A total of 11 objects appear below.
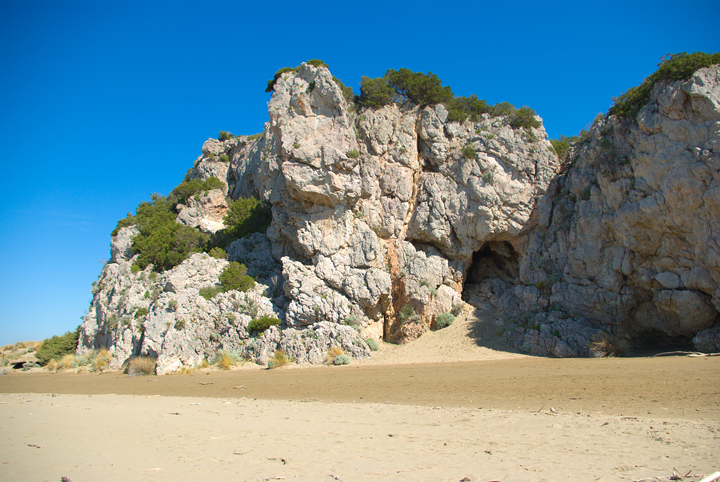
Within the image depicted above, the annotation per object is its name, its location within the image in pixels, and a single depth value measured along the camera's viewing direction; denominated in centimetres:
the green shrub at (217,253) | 2677
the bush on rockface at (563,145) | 2695
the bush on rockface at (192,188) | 3597
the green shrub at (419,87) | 2805
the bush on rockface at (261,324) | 2259
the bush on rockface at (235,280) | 2433
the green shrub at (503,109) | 2766
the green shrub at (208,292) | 2380
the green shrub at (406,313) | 2427
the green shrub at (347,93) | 2855
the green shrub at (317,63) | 2766
